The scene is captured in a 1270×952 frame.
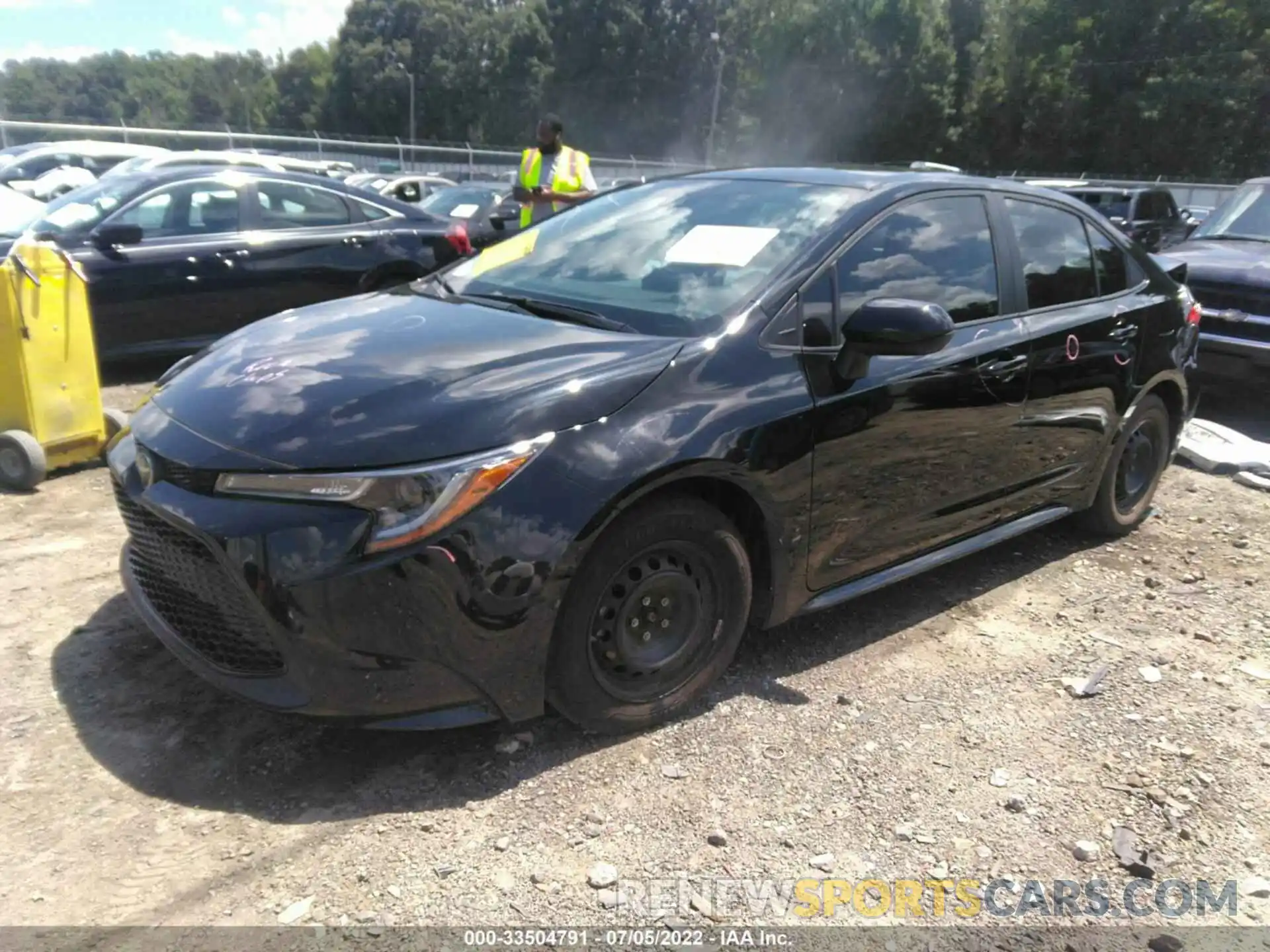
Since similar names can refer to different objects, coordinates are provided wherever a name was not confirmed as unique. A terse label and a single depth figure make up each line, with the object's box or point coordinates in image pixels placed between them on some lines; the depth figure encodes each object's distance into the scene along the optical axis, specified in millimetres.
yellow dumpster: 4758
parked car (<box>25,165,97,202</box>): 12516
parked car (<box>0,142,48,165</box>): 17566
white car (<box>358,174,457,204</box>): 18609
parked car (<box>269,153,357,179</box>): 17156
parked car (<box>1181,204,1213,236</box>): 15569
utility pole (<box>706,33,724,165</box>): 51553
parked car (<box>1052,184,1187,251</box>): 14516
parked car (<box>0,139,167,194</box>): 16031
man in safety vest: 7426
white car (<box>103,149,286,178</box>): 9759
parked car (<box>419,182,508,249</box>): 14461
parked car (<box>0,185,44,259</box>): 6691
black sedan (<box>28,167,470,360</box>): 6582
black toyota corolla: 2463
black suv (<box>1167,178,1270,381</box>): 7016
